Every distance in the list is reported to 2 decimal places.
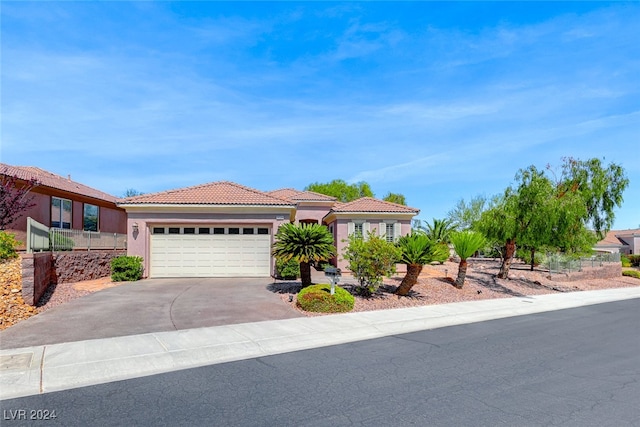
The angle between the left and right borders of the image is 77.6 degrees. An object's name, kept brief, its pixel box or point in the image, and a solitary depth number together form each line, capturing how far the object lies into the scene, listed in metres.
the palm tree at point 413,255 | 14.44
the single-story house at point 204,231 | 18.64
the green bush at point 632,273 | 29.70
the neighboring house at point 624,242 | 61.91
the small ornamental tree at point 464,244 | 17.22
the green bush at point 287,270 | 18.11
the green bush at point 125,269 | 17.08
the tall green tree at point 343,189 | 54.81
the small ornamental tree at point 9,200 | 13.70
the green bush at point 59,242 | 15.54
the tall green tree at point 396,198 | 56.21
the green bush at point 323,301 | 12.05
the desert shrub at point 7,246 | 11.46
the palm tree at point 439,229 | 25.96
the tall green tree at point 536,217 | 18.52
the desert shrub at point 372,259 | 13.88
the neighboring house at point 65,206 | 17.16
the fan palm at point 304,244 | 13.83
